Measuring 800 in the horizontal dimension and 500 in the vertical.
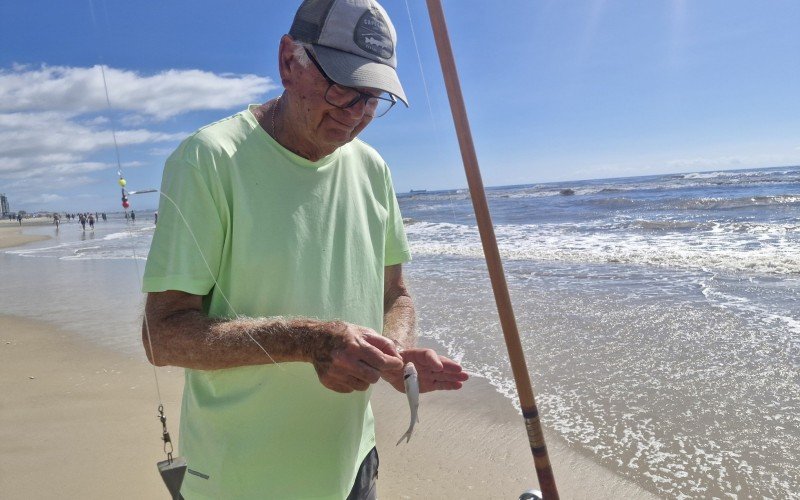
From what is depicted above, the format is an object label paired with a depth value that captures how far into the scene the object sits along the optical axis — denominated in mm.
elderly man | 1253
